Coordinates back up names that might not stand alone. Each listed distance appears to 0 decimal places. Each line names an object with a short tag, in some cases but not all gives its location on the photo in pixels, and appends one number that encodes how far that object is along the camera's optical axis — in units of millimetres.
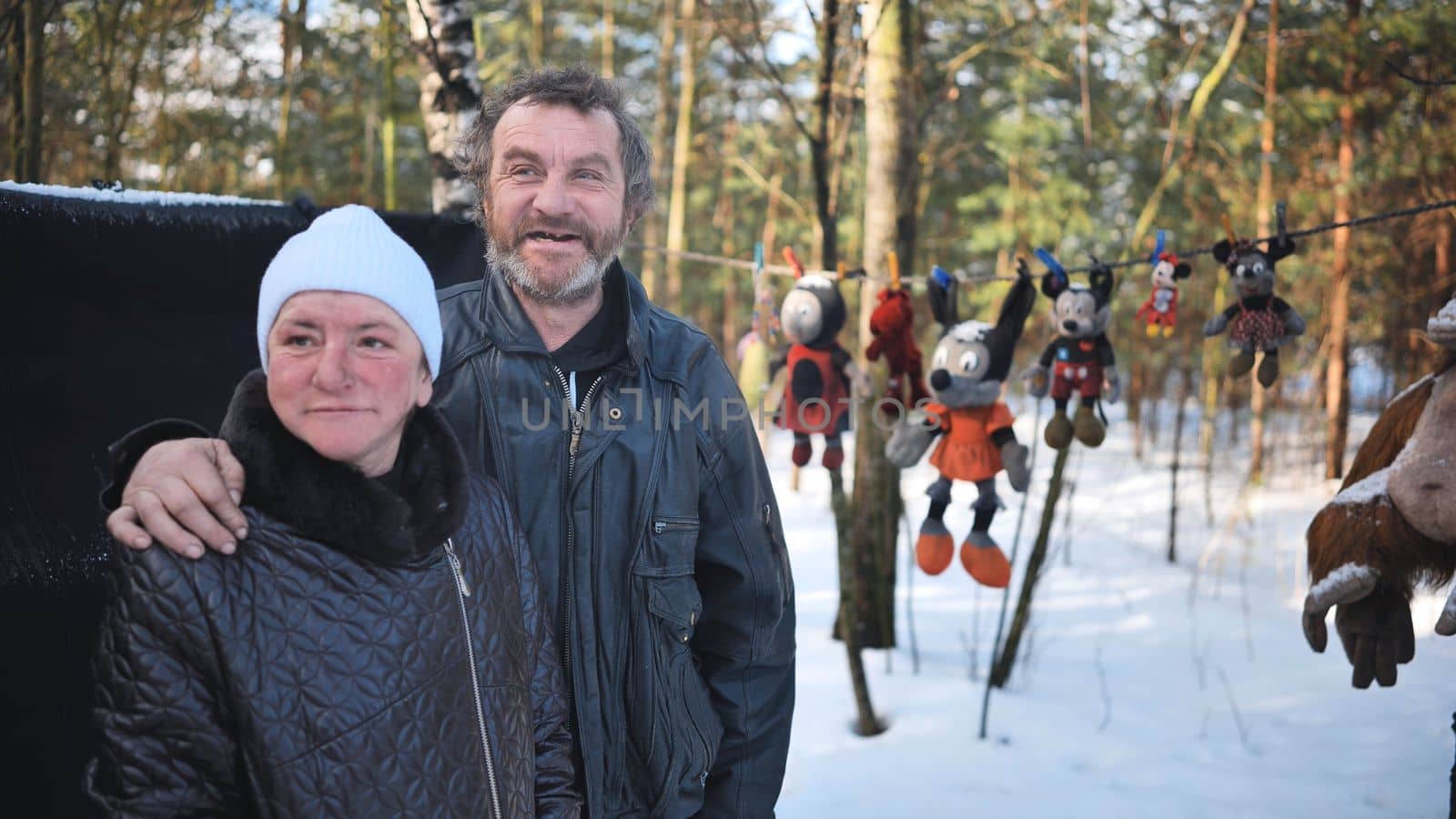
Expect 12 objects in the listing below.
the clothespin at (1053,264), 2766
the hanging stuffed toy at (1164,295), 2768
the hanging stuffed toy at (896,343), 3152
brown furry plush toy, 2059
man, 1769
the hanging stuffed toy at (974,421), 2885
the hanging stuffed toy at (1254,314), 2646
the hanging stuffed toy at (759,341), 3414
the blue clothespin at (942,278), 2889
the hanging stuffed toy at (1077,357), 2863
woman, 1079
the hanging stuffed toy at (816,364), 3119
